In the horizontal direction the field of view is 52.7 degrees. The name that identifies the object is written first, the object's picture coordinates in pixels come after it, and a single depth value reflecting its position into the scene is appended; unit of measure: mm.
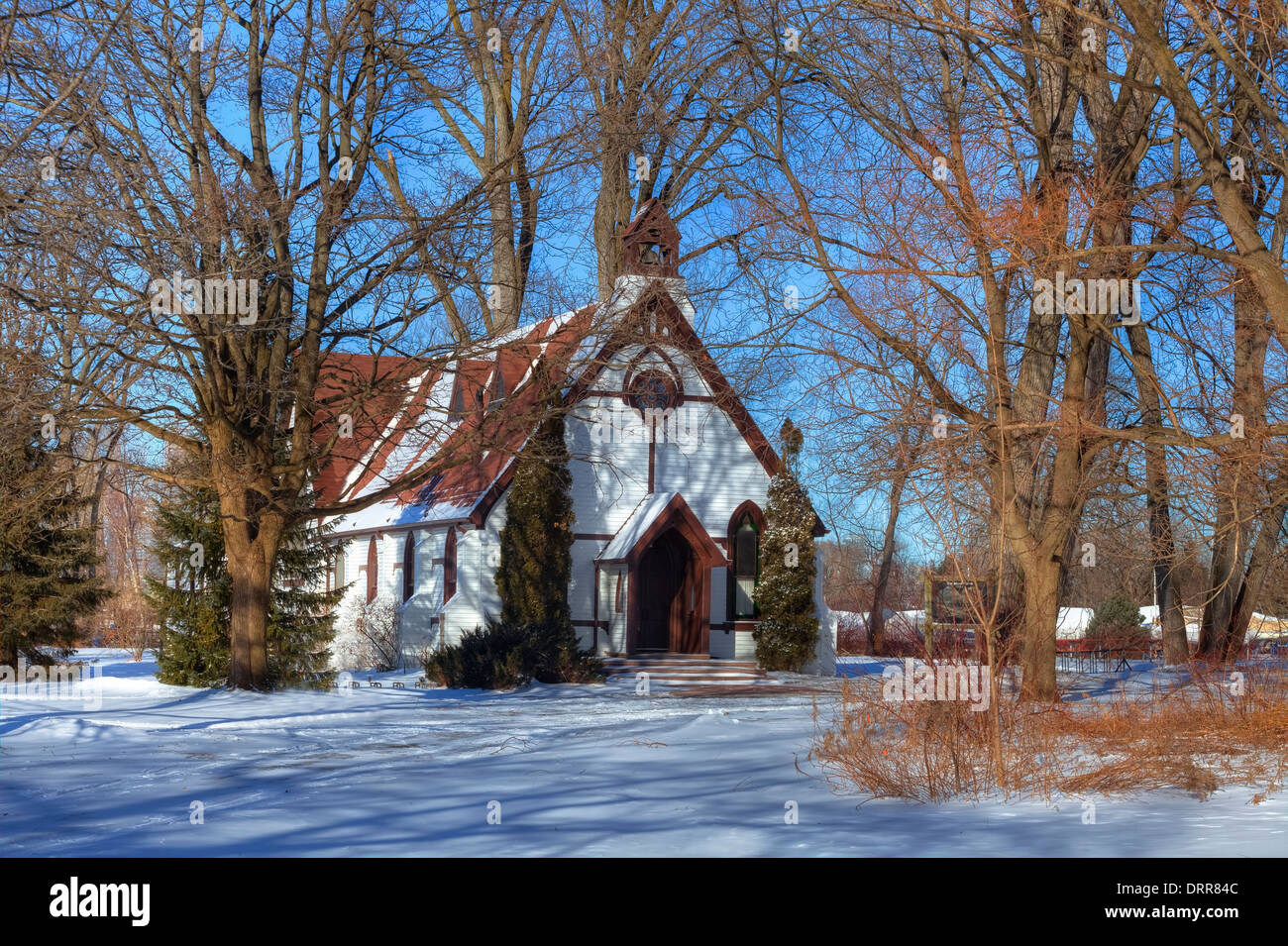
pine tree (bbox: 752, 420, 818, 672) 28641
